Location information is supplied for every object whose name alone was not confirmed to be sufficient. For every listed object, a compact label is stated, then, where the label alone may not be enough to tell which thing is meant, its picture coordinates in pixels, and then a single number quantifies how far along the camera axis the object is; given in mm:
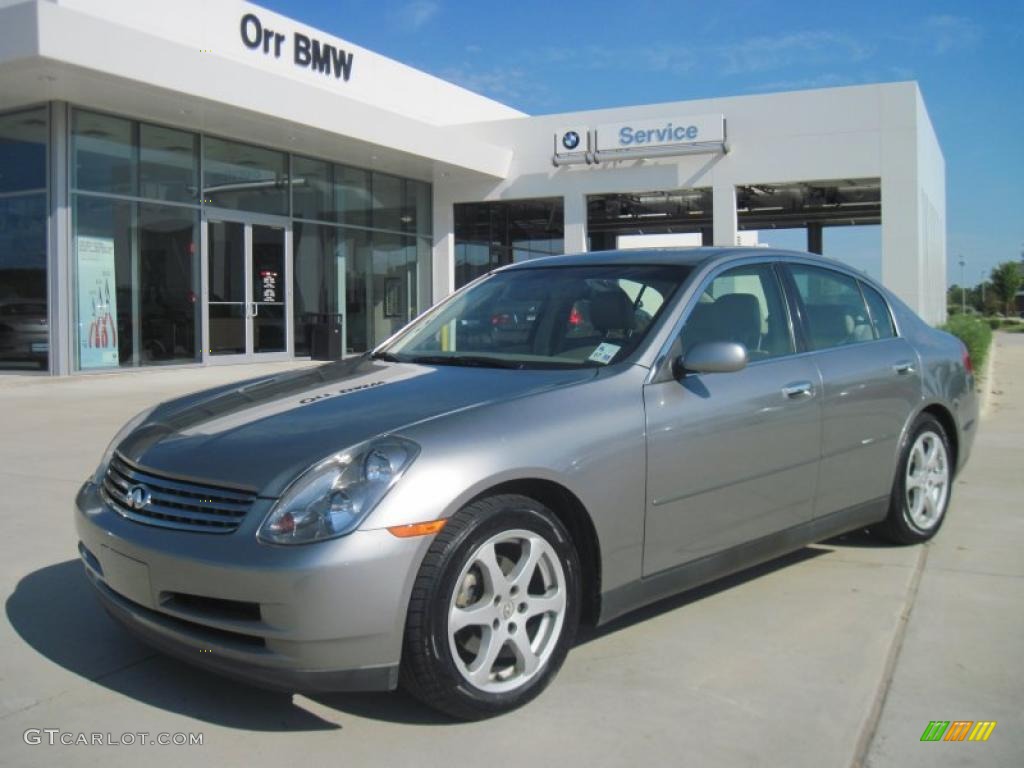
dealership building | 14445
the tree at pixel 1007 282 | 86938
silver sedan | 2811
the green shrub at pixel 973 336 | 13939
